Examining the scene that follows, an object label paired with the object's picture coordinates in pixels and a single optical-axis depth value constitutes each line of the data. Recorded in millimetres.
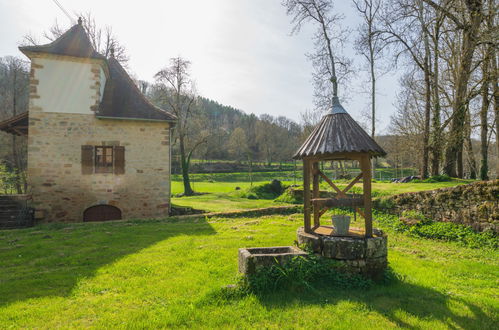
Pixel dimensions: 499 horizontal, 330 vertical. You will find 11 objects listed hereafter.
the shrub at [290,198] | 18019
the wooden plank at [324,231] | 5918
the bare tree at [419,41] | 13201
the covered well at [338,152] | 5547
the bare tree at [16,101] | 22875
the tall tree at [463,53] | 11427
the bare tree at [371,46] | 17547
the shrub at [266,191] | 23250
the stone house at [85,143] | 13406
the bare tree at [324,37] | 19281
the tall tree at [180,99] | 25312
